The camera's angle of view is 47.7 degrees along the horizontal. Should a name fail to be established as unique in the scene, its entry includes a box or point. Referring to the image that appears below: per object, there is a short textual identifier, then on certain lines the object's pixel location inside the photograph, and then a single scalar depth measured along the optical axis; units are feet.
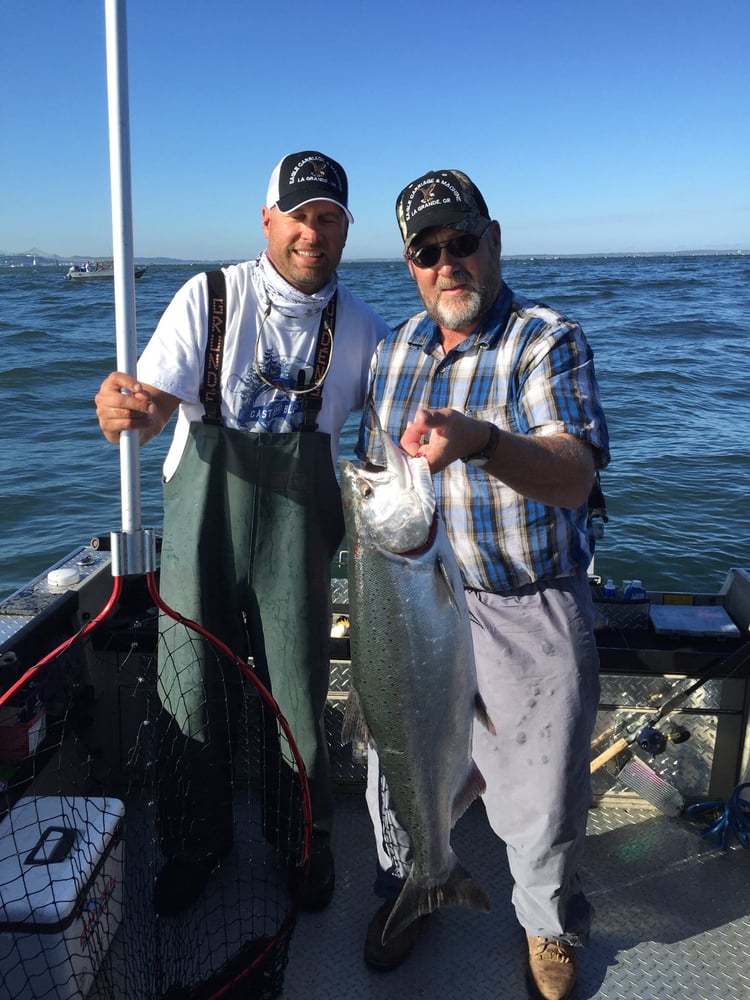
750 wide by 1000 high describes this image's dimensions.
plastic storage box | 9.35
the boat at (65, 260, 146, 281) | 269.85
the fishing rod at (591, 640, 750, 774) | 12.80
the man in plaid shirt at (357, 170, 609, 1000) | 9.51
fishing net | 9.73
